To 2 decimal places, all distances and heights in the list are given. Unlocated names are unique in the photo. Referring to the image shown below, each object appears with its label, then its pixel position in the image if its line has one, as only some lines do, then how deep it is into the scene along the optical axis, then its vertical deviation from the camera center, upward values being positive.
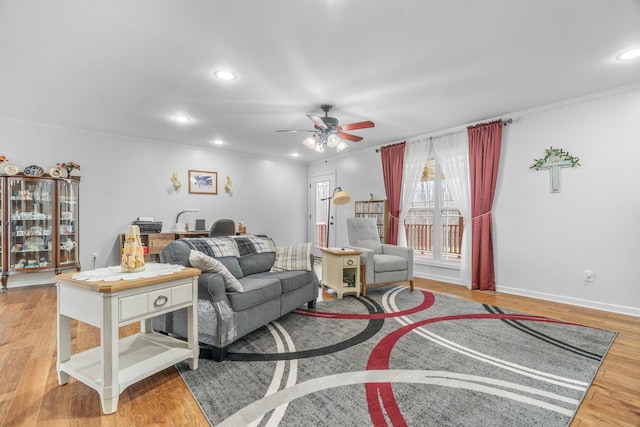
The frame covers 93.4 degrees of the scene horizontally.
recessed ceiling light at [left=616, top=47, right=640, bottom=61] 2.58 +1.41
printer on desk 5.03 -0.10
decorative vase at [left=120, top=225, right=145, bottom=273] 1.90 -0.21
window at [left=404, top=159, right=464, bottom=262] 4.93 -0.07
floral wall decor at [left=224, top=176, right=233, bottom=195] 6.35 +0.69
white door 7.02 +0.15
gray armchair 4.00 -0.55
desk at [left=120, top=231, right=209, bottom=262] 5.00 -0.37
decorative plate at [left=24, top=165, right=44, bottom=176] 4.23 +0.71
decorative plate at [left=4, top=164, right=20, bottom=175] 4.09 +0.70
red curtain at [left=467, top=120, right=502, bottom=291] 4.25 +0.31
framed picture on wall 5.92 +0.74
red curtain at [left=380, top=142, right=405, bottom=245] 5.42 +0.67
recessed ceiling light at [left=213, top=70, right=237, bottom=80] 2.91 +1.42
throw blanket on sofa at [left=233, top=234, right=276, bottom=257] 3.19 -0.28
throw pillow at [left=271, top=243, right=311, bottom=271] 3.37 -0.46
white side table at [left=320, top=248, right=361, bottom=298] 3.86 -0.68
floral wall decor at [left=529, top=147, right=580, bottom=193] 3.68 +0.67
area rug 1.64 -1.06
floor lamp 4.61 +0.31
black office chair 4.61 -0.14
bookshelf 5.59 +0.11
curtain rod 4.13 +1.31
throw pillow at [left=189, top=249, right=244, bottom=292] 2.26 -0.38
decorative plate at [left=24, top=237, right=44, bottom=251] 4.29 -0.32
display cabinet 4.13 -0.06
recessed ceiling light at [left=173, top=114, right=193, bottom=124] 4.21 +1.44
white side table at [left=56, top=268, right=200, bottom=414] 1.60 -0.61
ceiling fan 3.63 +1.03
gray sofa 2.26 -0.63
